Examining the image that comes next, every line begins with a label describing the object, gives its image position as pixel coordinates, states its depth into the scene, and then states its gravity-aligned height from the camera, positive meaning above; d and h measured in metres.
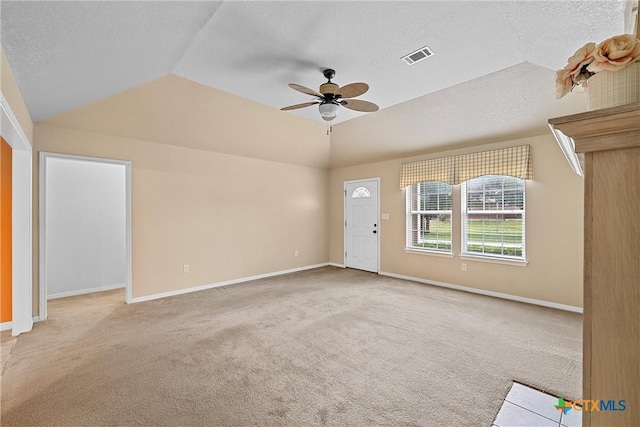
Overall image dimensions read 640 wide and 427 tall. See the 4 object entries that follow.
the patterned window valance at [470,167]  4.18 +0.76
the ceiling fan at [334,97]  2.68 +1.16
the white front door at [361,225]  6.20 -0.25
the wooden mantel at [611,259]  0.63 -0.11
